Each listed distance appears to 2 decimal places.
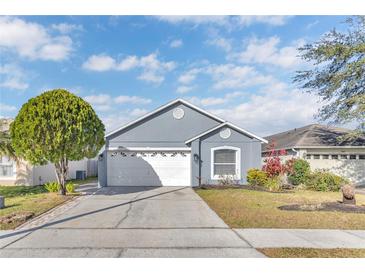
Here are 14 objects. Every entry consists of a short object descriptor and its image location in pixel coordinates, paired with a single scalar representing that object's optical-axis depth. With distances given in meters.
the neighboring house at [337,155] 15.45
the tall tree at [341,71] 14.45
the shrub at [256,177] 14.07
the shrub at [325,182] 13.25
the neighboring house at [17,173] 14.84
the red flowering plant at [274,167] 13.76
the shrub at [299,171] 13.97
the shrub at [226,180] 14.59
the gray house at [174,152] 15.11
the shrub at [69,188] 11.66
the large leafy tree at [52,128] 9.73
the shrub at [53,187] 11.79
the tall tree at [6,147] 11.80
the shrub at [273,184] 12.97
